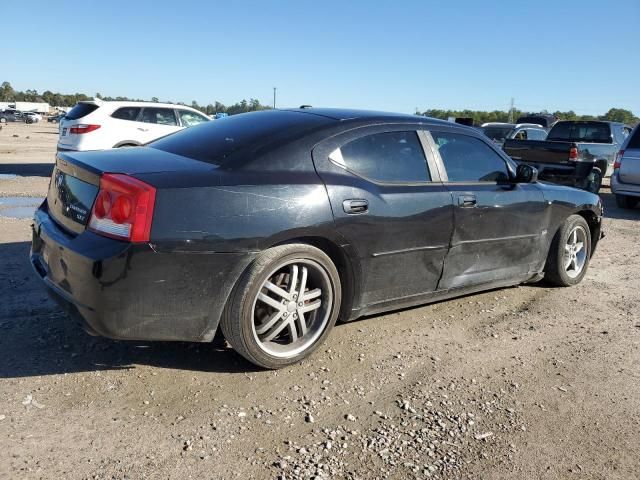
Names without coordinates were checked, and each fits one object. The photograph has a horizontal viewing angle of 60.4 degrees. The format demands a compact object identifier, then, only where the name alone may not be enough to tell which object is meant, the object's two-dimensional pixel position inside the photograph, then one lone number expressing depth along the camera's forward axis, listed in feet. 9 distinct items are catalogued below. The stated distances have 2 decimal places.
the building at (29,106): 288.75
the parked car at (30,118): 205.16
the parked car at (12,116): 214.98
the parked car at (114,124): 36.86
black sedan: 9.37
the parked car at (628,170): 34.22
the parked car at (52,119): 244.83
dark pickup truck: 33.47
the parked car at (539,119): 83.47
